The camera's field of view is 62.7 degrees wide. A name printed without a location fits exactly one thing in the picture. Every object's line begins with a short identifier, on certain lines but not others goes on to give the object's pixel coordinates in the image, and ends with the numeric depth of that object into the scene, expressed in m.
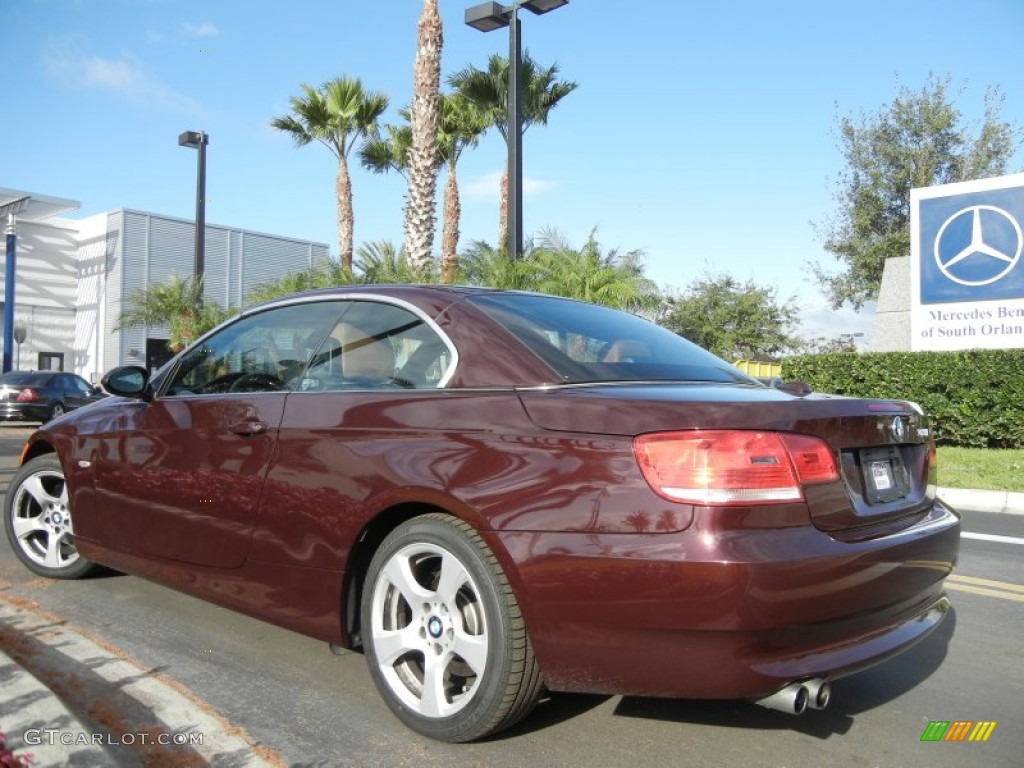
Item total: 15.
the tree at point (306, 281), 15.57
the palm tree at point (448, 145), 26.20
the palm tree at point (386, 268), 15.41
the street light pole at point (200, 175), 21.48
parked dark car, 19.47
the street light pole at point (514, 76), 12.84
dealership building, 36.34
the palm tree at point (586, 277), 14.27
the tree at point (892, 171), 25.39
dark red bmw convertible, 2.31
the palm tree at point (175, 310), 23.22
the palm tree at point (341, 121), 25.56
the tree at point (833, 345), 30.12
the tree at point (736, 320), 35.12
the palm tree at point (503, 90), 23.08
